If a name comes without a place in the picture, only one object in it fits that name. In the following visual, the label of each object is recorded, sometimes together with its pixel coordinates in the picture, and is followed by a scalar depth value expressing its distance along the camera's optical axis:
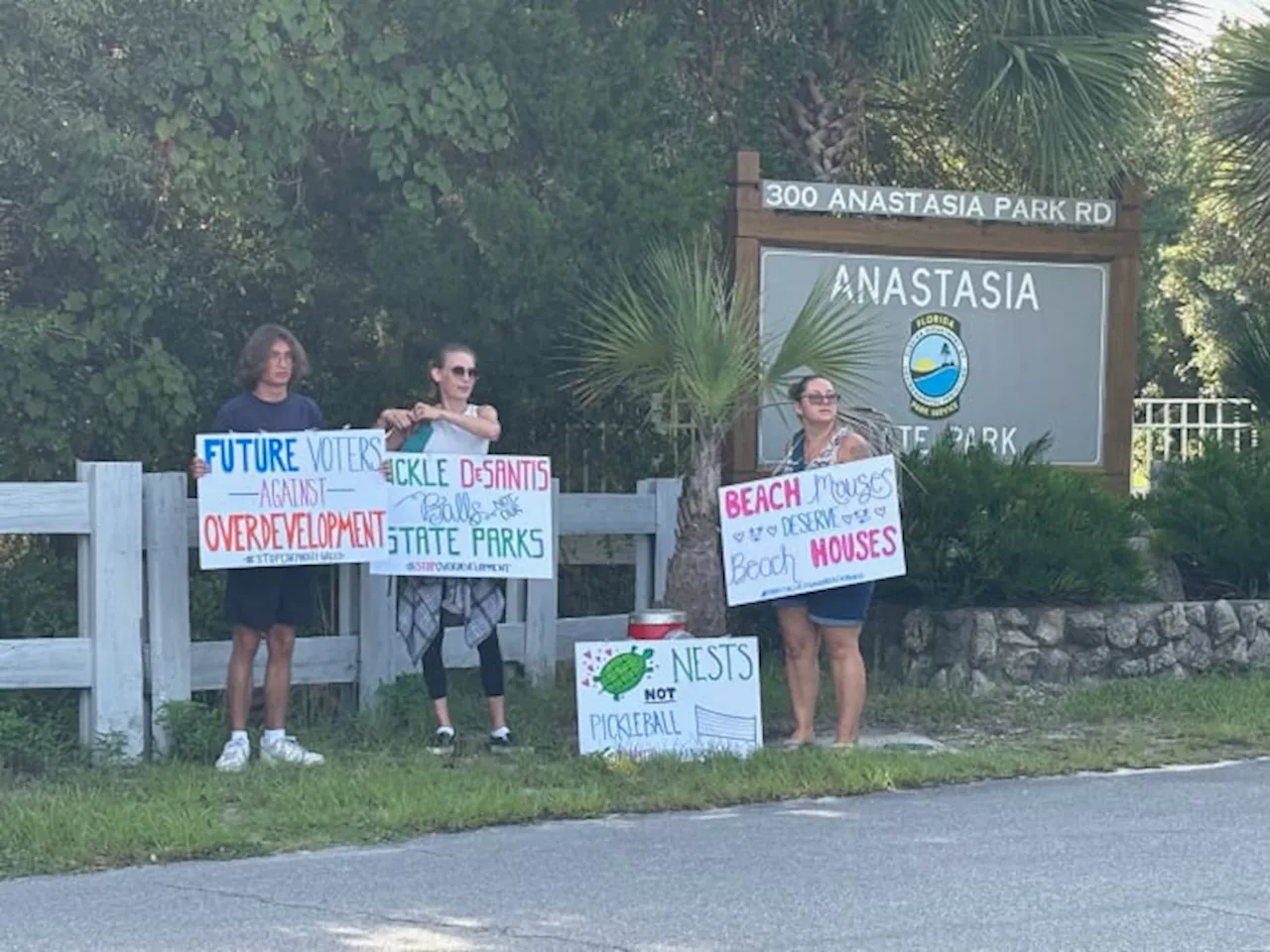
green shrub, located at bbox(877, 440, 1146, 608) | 10.60
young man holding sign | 8.42
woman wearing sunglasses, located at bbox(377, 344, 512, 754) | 8.70
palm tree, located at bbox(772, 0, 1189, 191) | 11.27
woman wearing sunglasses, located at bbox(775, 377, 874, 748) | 8.77
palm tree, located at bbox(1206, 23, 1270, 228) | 13.53
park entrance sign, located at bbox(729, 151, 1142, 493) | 11.16
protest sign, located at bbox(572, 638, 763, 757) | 8.52
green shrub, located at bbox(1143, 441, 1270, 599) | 11.65
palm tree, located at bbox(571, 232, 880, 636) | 9.27
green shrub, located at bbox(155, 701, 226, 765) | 8.48
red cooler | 8.69
